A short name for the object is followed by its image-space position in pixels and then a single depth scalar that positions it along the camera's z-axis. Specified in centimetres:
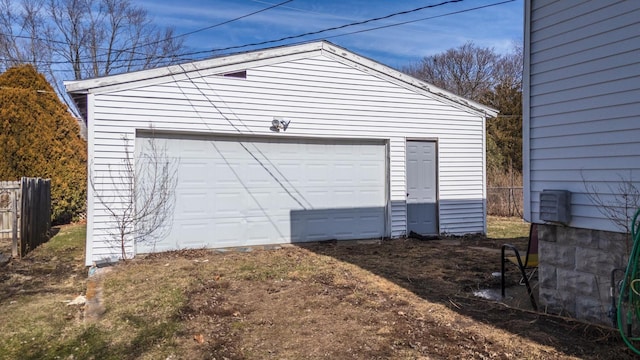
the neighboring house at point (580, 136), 344
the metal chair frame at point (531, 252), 448
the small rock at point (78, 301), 471
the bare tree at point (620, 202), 336
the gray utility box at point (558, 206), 389
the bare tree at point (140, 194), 695
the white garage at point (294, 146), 719
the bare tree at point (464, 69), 2525
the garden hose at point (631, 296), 316
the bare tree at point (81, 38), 1892
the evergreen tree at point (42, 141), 1119
